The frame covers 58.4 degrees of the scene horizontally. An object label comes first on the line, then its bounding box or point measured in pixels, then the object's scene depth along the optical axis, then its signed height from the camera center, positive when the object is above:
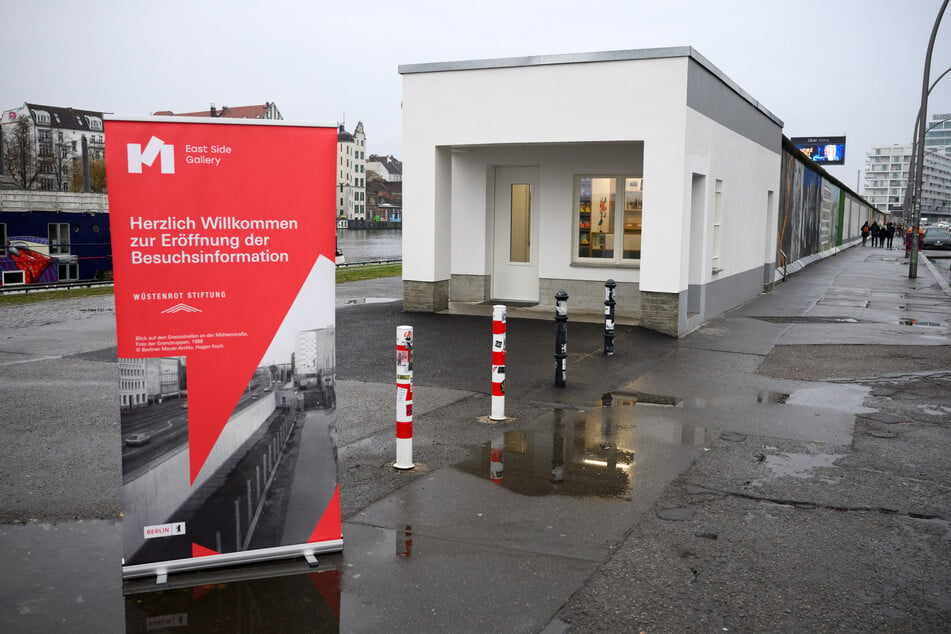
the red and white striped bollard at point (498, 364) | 8.30 -1.38
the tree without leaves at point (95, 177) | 85.12 +4.35
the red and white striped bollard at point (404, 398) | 6.49 -1.36
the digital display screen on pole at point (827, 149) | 80.38 +7.32
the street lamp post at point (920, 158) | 27.74 +2.33
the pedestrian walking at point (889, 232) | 68.12 -0.45
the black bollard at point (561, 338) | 9.81 -1.34
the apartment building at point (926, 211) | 185.10 +3.63
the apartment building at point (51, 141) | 73.75 +11.18
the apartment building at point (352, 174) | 162.38 +9.39
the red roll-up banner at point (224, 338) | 4.63 -0.67
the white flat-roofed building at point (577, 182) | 14.25 +0.80
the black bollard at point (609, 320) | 11.95 -1.37
